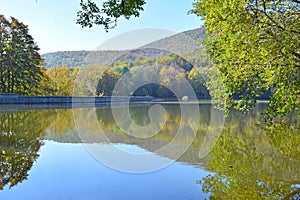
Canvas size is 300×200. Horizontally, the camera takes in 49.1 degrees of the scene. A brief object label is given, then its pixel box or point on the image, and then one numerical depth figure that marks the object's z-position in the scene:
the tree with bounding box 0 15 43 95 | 29.75
